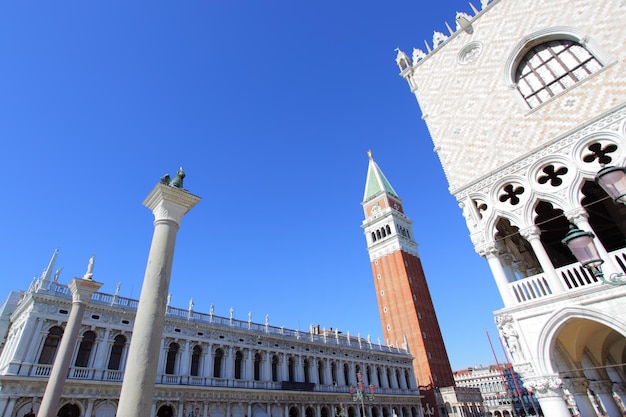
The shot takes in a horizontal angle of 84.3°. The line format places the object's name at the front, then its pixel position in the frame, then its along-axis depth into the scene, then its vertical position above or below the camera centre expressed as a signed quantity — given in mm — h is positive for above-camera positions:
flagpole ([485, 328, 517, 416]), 48562 +3228
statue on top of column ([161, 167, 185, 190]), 6870 +4510
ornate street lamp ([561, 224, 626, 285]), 5109 +2000
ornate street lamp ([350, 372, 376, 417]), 21055 +2345
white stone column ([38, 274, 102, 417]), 8805 +2721
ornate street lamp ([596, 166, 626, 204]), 4777 +2614
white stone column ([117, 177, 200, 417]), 4855 +2024
